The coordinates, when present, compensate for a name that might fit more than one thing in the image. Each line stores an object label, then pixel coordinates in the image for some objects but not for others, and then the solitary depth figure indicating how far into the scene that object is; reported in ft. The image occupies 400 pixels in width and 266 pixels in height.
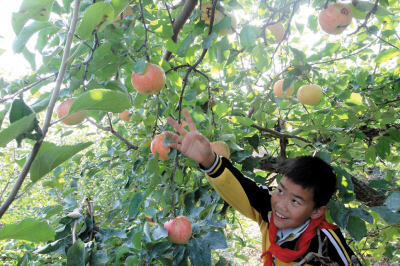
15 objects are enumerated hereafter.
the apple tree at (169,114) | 1.83
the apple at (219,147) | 4.19
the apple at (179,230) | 3.25
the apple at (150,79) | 3.52
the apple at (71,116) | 3.33
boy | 3.67
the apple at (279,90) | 5.15
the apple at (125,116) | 6.70
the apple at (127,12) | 4.20
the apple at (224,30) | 4.27
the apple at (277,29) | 4.97
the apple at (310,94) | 5.03
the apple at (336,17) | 4.17
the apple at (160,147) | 4.17
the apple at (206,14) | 3.90
